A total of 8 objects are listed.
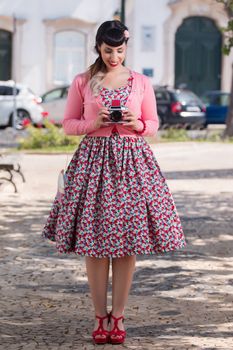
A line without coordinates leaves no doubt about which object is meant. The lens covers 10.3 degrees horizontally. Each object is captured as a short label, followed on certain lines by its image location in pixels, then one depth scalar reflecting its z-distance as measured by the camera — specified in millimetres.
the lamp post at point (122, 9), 34750
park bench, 16000
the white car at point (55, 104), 37875
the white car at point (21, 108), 36344
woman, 6707
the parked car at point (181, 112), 36062
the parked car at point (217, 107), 38750
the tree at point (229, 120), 28938
